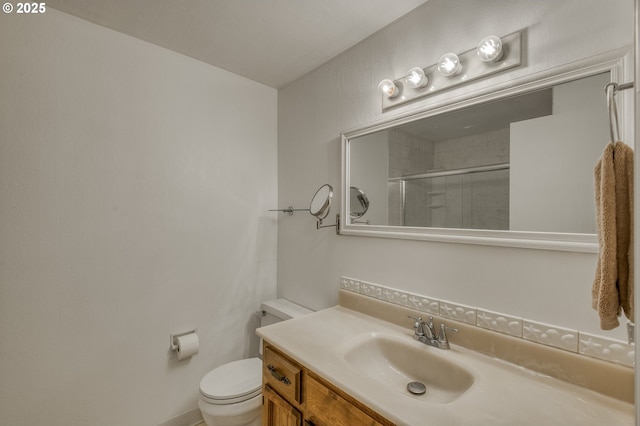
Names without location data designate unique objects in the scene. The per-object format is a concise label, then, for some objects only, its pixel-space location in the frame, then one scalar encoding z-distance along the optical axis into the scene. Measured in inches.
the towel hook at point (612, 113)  25.0
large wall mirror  36.0
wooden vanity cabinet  35.2
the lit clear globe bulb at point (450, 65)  46.5
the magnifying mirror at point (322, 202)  65.4
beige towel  26.0
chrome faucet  45.6
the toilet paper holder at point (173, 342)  68.8
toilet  56.5
